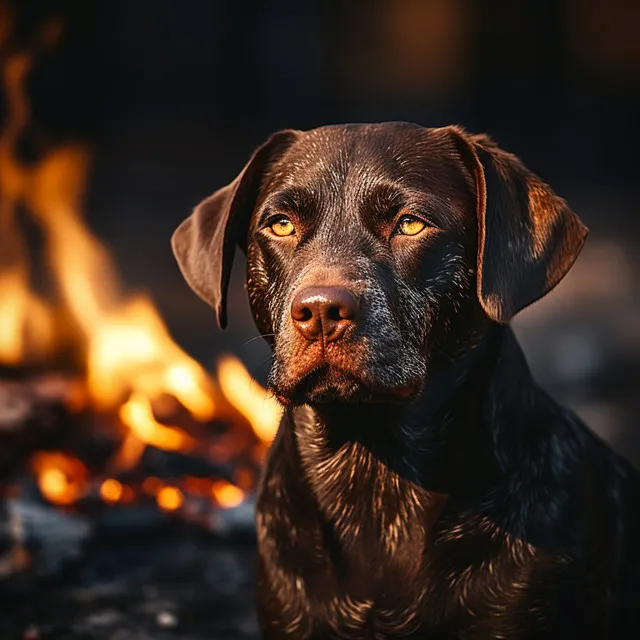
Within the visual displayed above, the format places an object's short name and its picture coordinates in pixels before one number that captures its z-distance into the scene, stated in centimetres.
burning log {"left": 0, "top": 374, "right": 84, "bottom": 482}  500
